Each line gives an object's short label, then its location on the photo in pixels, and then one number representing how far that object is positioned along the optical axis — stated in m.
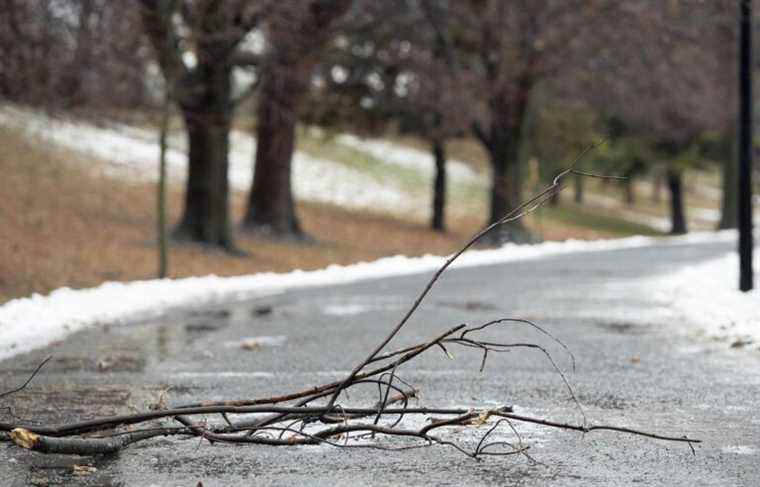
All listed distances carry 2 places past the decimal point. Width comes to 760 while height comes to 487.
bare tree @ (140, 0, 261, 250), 23.92
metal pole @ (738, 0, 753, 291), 17.06
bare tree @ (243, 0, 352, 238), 25.92
